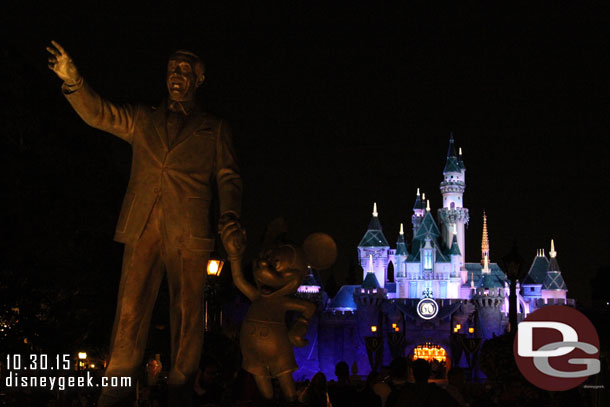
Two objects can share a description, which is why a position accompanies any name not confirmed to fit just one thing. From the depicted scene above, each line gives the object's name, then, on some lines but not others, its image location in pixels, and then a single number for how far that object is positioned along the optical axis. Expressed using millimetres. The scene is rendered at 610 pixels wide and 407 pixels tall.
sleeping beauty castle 68625
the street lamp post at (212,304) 15502
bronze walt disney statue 7090
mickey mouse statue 7148
